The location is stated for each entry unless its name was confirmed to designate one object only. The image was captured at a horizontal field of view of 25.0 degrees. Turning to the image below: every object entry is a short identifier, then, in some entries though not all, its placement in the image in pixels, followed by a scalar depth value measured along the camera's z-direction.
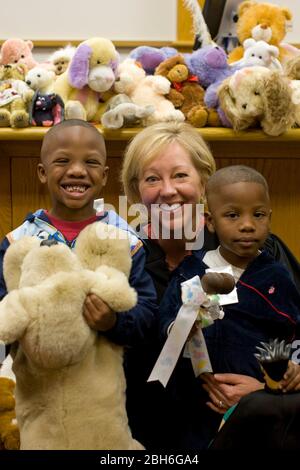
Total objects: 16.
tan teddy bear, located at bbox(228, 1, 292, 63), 2.32
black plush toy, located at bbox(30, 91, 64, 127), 2.18
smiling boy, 1.34
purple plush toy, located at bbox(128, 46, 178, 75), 2.34
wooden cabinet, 2.27
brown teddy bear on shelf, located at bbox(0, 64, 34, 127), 2.16
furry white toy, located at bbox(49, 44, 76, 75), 2.33
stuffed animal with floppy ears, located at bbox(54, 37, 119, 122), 2.15
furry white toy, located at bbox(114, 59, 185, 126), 2.17
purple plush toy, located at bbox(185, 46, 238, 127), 2.19
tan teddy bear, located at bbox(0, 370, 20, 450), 1.40
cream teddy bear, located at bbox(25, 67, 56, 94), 2.23
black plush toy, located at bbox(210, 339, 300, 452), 1.17
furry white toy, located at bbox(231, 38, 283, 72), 2.26
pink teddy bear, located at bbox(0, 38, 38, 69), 2.37
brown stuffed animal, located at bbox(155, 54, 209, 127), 2.22
